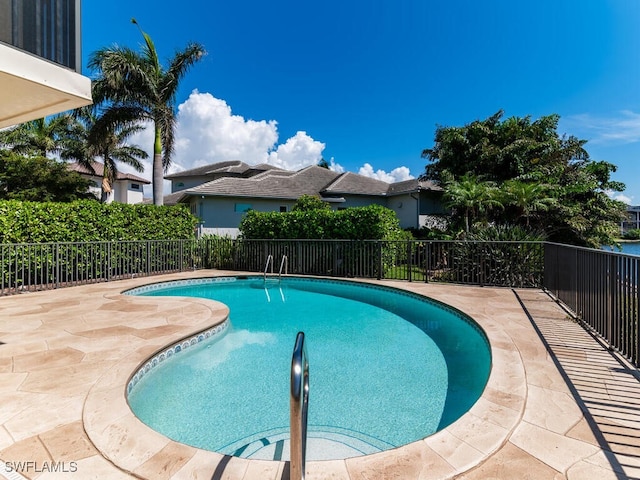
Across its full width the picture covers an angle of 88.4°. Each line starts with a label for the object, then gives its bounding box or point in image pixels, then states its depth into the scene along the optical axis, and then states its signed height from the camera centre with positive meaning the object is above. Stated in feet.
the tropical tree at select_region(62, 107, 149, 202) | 48.52 +19.89
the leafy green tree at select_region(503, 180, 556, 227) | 36.96 +5.01
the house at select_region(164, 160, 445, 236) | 56.29 +8.12
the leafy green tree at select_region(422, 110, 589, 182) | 49.37 +14.43
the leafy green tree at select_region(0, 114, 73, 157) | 70.90 +22.27
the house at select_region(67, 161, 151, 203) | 116.88 +19.85
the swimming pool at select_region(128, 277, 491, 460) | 9.78 -5.62
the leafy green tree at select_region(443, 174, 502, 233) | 38.37 +5.17
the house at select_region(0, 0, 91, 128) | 9.85 +5.80
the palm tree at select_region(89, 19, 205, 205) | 45.21 +21.40
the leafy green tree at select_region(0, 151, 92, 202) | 55.57 +10.39
